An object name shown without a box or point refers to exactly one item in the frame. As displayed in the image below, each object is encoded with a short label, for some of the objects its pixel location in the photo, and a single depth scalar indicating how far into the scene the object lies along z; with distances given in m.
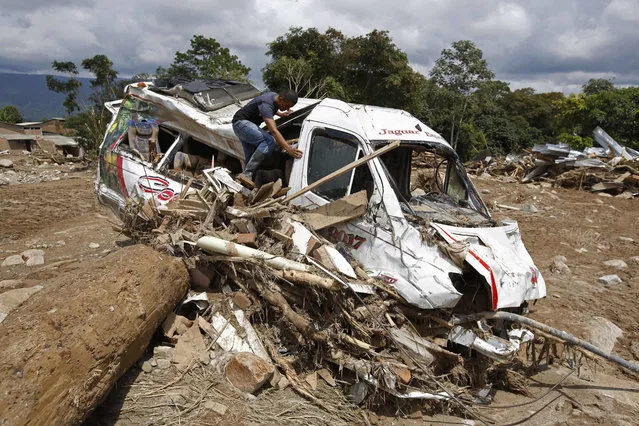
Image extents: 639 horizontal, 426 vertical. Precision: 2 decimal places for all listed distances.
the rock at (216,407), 3.47
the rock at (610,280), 7.64
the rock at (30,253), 6.98
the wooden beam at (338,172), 3.95
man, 5.39
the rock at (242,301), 4.31
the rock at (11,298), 4.50
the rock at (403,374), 3.67
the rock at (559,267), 8.14
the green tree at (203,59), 24.27
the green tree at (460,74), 24.58
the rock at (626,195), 14.13
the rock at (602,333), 5.64
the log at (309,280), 3.82
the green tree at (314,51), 20.55
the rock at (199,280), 4.63
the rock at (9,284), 5.68
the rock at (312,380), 3.89
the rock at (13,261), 6.79
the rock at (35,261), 6.83
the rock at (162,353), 4.01
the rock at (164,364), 3.92
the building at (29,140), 31.35
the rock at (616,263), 8.45
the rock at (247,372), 3.71
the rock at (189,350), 3.94
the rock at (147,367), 3.86
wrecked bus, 4.06
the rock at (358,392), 3.80
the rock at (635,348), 5.49
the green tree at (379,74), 20.27
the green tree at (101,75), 33.12
